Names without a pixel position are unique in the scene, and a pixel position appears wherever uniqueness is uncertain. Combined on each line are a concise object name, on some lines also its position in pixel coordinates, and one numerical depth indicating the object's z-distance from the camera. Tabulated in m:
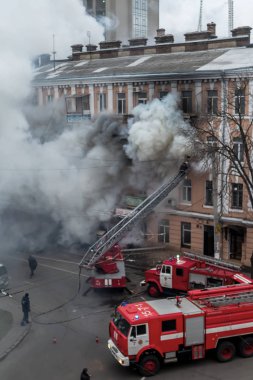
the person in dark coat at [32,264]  23.31
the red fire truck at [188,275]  19.00
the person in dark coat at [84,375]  13.16
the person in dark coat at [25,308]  18.12
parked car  21.22
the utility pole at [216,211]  23.55
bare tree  23.05
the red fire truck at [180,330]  14.26
